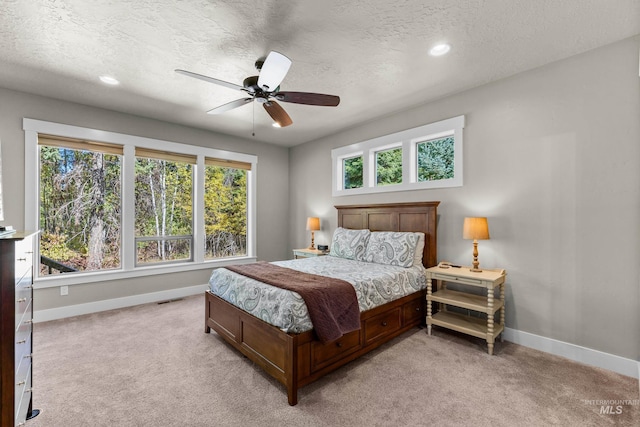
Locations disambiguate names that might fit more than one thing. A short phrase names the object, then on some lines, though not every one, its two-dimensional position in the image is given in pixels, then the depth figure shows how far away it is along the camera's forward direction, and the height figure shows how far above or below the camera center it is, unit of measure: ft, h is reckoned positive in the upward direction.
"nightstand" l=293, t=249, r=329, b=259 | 15.29 -2.22
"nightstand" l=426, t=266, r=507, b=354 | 8.70 -3.01
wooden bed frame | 6.79 -3.56
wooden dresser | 4.07 -1.87
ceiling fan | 6.73 +3.51
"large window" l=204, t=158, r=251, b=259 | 16.37 +0.32
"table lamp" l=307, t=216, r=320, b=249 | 16.44 -0.63
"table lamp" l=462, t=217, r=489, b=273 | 9.50 -0.57
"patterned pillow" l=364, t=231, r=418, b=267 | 11.07 -1.45
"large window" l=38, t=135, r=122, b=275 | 11.88 +0.35
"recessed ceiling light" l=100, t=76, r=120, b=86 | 9.83 +4.81
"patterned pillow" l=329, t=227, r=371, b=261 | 12.69 -1.44
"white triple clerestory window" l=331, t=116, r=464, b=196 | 11.53 +2.56
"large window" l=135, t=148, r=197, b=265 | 14.15 +0.38
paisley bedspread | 6.93 -2.34
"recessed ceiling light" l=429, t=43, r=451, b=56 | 8.00 +4.86
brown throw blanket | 7.02 -2.31
